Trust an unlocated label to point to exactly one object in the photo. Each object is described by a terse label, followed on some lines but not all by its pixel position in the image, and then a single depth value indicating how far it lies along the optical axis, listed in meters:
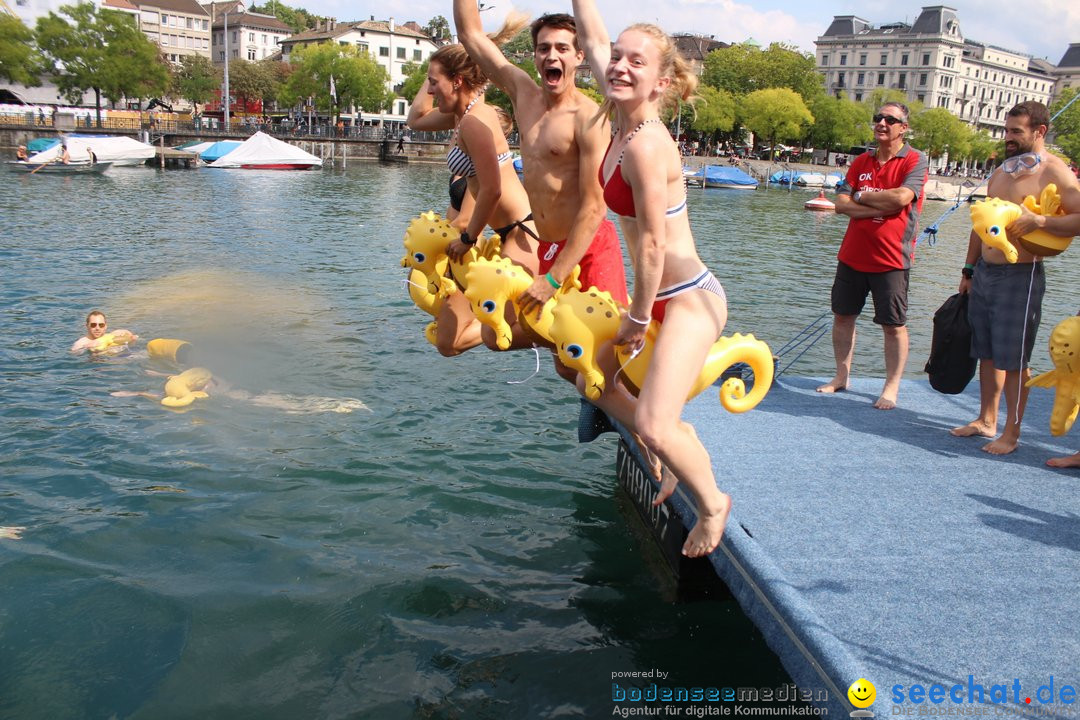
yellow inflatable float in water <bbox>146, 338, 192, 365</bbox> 12.13
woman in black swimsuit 6.26
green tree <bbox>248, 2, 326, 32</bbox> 166.00
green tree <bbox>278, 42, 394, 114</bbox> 95.94
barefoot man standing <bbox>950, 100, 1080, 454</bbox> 6.69
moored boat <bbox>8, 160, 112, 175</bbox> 44.53
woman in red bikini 4.38
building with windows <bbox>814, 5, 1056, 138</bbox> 136.88
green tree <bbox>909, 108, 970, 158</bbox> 107.00
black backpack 7.37
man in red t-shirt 7.69
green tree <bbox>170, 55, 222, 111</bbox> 99.00
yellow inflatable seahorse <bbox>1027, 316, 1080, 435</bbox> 6.52
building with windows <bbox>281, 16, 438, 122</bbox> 120.81
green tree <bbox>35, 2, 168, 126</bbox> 75.00
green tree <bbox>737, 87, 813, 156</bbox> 99.75
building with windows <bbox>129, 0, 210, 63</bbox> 122.94
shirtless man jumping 5.28
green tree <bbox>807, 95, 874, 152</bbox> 105.38
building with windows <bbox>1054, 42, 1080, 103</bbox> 153.75
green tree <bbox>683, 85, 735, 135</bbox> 98.12
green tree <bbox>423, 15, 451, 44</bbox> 133.25
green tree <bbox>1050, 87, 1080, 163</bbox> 102.94
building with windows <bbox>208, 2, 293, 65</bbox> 132.38
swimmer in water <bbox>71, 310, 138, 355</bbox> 12.24
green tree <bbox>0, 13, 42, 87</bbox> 73.12
